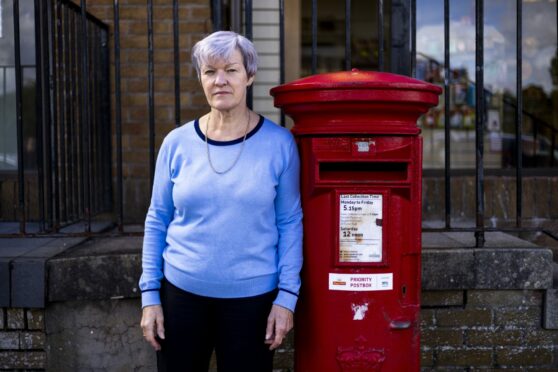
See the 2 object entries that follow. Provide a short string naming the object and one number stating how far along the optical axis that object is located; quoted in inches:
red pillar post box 100.7
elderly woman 99.3
